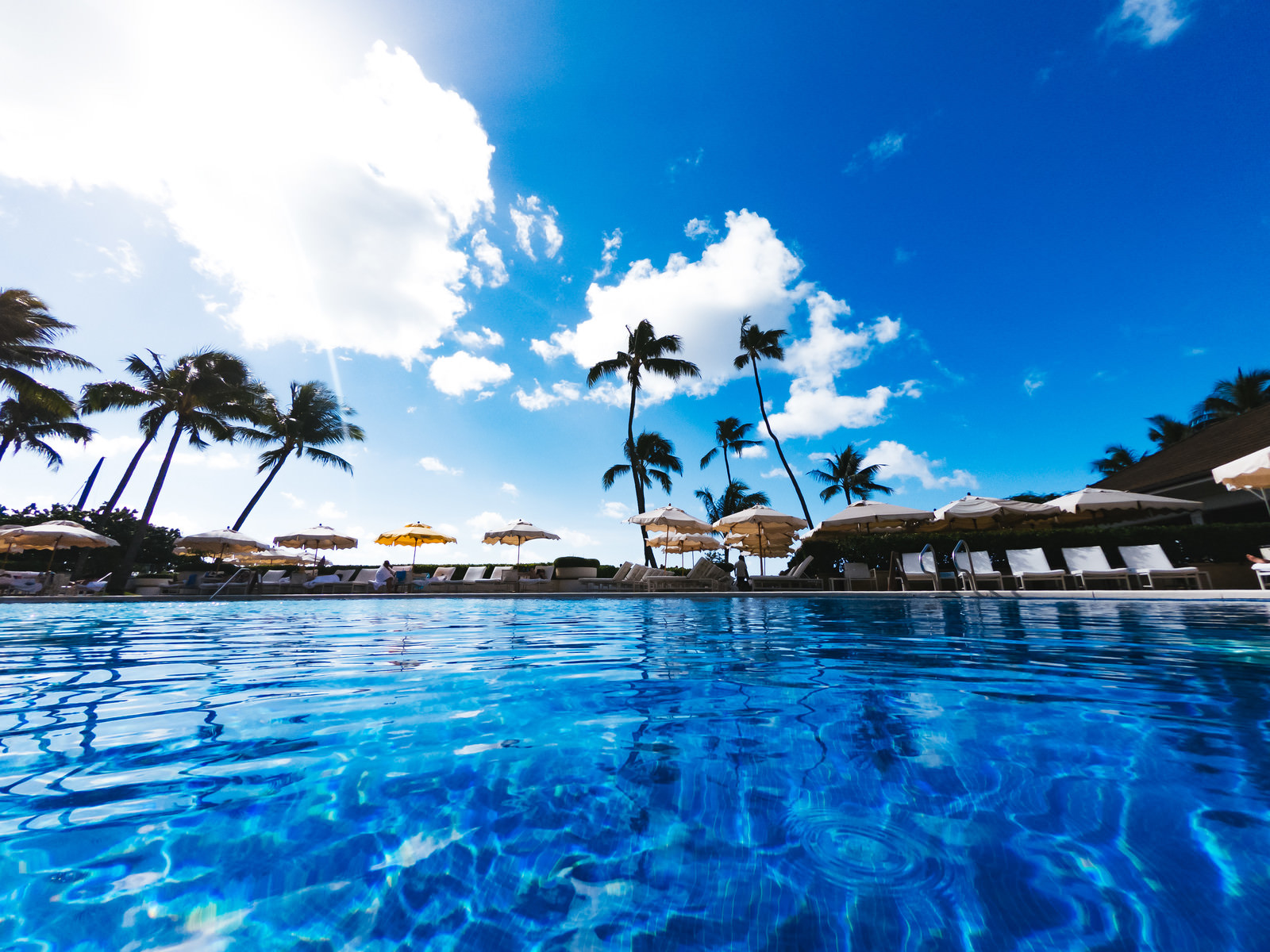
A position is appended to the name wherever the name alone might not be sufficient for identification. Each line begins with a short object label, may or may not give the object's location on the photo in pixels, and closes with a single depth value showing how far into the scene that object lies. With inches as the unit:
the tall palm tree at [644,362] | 1000.9
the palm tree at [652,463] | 1013.8
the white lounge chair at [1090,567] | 508.4
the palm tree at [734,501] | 1246.3
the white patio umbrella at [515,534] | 733.3
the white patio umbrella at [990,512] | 578.9
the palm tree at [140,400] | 866.8
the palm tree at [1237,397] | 1065.5
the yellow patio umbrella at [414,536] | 756.0
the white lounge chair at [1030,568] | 533.0
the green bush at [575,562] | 813.3
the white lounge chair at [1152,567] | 478.0
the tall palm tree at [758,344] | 1051.9
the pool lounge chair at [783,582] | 681.6
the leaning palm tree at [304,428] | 1042.7
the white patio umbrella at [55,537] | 641.6
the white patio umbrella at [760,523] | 655.1
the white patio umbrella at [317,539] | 790.5
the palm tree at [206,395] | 862.5
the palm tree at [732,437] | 1219.2
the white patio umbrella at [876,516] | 607.8
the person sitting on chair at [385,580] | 661.9
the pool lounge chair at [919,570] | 578.9
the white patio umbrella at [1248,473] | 365.4
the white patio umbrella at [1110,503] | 522.9
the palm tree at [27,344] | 756.0
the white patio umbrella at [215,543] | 725.9
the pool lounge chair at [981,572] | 560.4
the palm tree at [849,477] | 1188.5
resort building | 662.5
